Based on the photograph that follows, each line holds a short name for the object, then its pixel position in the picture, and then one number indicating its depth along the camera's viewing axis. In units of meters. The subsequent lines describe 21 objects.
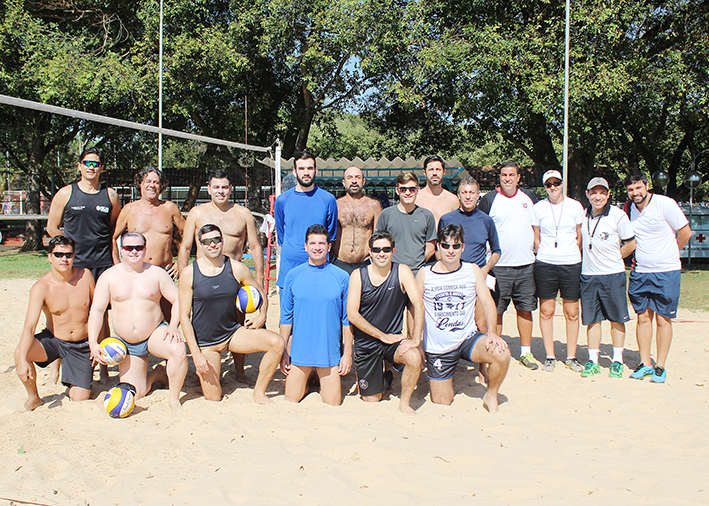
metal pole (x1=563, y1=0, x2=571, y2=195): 9.77
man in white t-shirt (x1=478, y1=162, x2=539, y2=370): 4.68
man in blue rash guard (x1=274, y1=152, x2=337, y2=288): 4.44
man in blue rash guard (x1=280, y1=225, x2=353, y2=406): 3.91
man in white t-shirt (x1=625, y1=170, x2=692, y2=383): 4.45
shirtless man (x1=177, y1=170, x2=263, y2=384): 4.47
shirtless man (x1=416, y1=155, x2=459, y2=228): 4.64
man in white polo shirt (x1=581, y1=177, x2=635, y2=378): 4.57
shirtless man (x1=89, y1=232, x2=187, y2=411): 3.86
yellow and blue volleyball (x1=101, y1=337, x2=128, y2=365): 3.77
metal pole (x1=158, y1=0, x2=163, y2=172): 10.81
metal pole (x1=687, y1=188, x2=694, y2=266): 12.68
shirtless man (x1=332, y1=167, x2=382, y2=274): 4.70
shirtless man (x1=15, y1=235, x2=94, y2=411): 3.87
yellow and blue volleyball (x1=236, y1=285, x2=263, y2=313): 4.00
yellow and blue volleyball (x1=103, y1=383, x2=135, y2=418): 3.62
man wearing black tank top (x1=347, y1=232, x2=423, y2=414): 3.81
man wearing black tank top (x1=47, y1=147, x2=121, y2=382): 4.39
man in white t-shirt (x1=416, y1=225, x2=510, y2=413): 3.85
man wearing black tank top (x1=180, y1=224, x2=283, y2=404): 3.88
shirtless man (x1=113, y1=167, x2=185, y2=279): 4.54
